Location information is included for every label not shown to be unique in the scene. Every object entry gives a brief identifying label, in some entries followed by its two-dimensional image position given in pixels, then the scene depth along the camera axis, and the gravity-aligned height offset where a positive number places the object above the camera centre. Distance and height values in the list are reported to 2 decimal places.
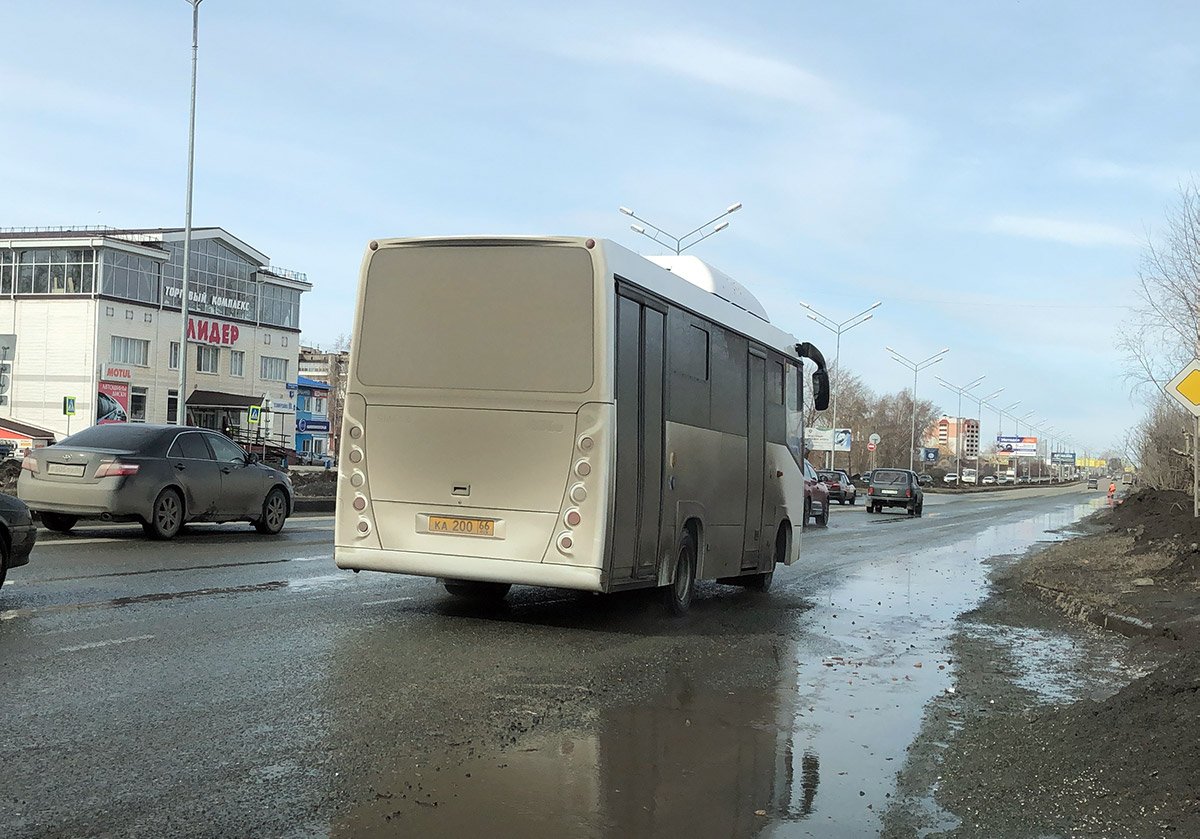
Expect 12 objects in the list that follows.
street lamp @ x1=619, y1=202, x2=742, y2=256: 39.15 +8.20
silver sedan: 15.84 -0.26
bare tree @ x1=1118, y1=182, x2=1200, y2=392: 27.66 +4.29
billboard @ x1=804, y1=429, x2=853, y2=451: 80.01 +2.50
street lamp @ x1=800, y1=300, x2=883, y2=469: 68.81 +9.16
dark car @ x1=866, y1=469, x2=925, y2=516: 48.03 -0.58
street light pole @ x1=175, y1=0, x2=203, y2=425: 36.97 +7.41
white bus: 9.45 +0.43
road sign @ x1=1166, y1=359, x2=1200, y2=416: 17.34 +1.42
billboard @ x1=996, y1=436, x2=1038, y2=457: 167.88 +4.80
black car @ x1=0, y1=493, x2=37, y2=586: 10.03 -0.64
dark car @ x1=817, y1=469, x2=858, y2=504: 56.22 -0.47
